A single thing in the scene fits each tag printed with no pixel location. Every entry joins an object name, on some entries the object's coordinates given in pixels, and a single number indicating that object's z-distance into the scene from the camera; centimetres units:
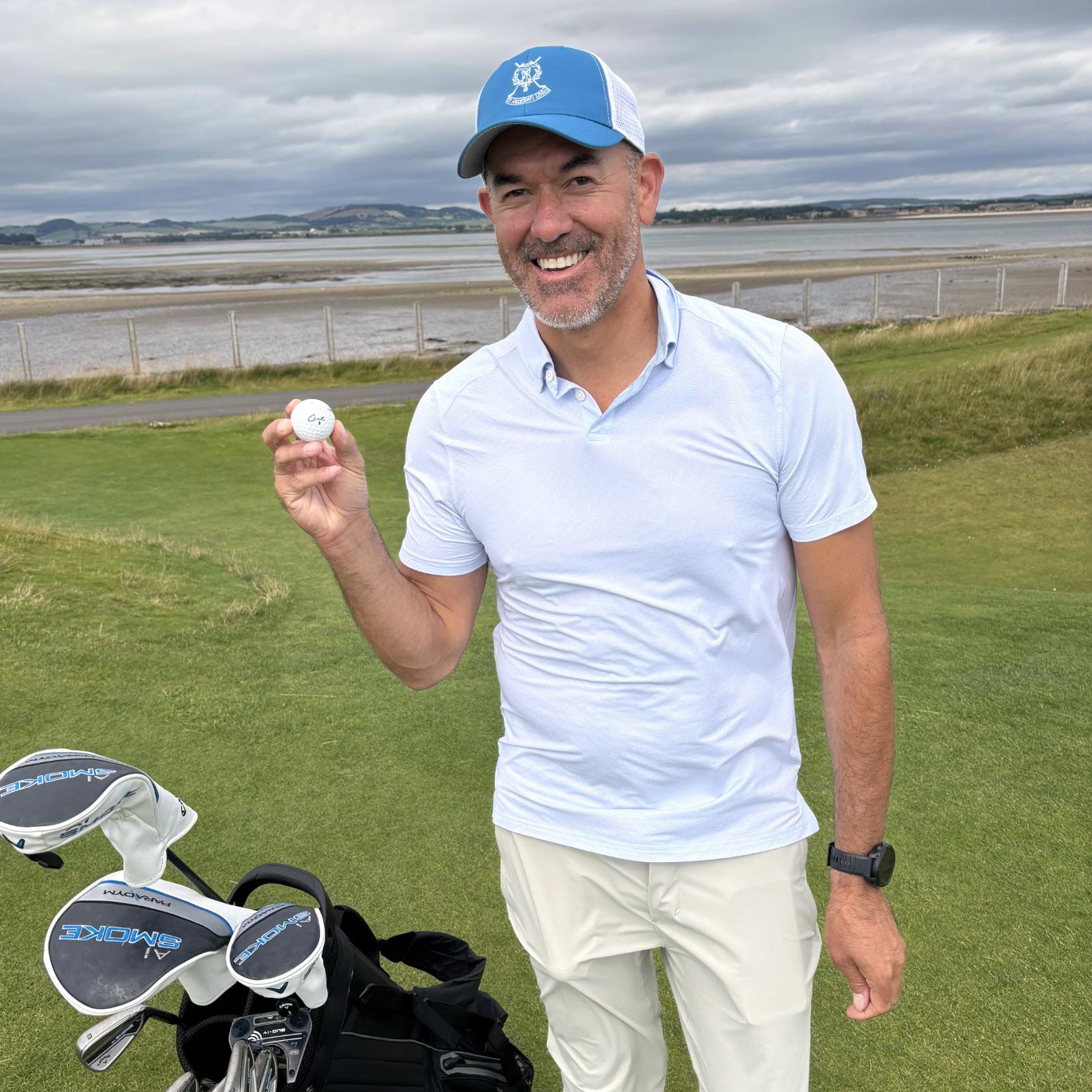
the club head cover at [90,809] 154
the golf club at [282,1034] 182
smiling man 174
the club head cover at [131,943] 164
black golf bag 192
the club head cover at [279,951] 165
